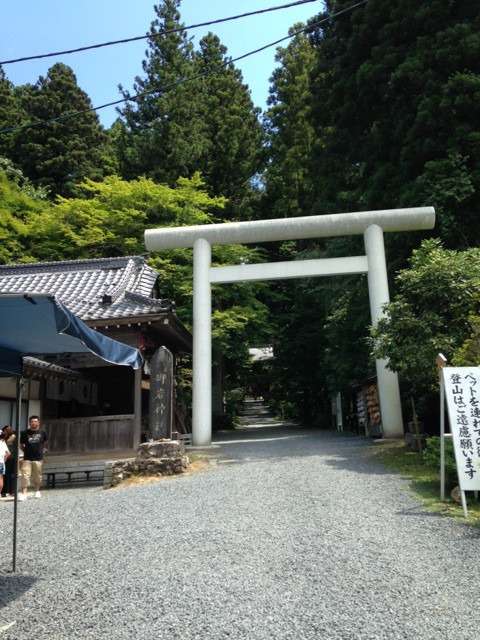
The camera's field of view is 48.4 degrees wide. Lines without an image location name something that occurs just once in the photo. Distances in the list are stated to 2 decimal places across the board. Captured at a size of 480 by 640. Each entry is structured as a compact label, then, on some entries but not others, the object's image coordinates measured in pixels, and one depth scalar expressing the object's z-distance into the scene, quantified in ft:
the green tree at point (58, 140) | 93.04
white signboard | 20.13
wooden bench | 35.96
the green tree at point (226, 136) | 89.71
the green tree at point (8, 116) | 94.99
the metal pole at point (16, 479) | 14.62
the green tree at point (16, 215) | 67.26
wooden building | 36.35
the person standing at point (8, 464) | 30.43
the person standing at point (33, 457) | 30.55
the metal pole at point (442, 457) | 21.63
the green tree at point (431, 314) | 30.78
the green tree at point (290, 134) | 91.61
